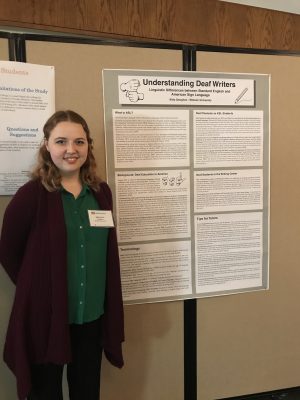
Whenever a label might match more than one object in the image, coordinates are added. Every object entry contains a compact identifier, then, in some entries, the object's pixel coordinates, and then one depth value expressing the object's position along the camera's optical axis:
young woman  1.27
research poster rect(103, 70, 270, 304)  1.72
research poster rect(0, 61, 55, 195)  1.54
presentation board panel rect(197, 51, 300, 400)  1.91
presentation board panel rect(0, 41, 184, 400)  1.62
